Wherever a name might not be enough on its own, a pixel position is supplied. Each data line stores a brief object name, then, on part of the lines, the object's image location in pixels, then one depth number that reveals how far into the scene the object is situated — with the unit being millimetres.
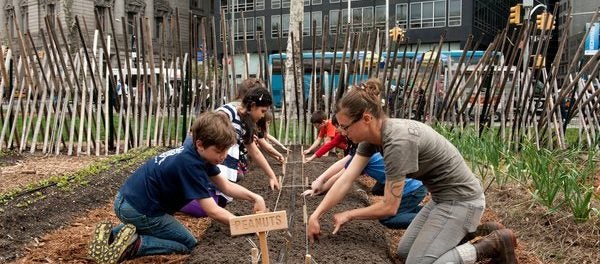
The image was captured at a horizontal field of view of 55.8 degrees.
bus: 7863
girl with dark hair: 4348
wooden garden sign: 2395
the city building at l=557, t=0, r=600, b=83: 50212
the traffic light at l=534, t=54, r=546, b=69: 7705
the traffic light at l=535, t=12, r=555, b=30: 7722
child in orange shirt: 6950
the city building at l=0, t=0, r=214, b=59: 31178
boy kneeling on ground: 2990
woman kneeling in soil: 2801
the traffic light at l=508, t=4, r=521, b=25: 14126
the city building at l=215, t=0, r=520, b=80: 35281
